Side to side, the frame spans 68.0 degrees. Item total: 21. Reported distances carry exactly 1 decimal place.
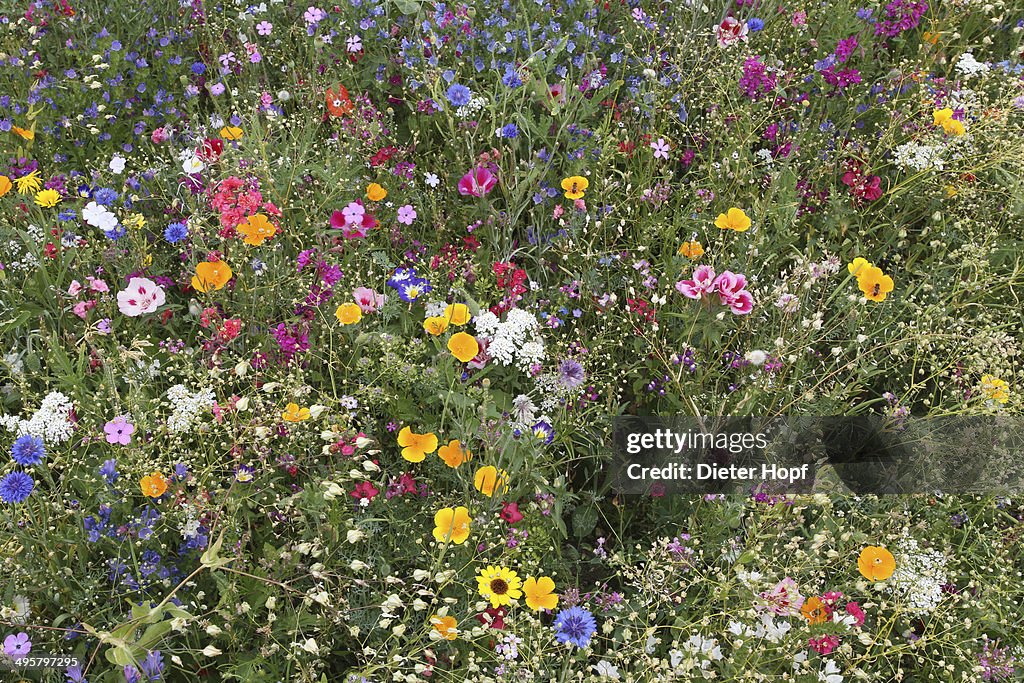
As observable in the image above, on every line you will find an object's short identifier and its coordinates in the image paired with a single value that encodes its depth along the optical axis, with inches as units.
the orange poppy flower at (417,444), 78.7
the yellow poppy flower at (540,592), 72.4
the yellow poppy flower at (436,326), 84.0
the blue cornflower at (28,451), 74.0
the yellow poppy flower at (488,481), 74.5
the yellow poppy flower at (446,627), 66.1
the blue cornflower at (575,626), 71.4
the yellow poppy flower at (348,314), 86.4
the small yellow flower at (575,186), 99.3
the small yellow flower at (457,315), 84.1
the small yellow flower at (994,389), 82.0
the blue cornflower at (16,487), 71.1
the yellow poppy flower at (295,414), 76.4
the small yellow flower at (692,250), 92.3
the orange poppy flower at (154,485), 72.1
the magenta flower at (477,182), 100.2
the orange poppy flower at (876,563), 73.7
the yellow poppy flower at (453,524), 71.1
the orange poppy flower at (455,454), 77.4
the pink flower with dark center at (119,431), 75.1
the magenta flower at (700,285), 77.4
